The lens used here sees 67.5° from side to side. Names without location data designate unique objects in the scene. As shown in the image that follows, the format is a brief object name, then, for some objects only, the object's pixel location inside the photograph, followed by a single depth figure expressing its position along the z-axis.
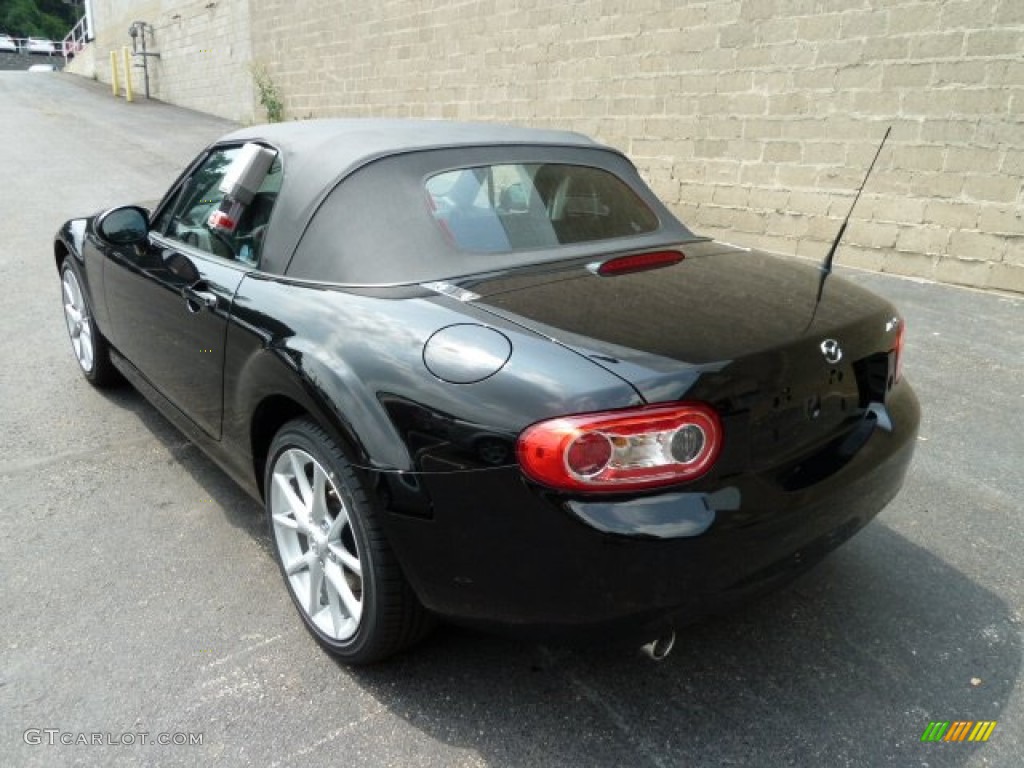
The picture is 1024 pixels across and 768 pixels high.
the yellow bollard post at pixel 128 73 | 23.34
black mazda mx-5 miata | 1.71
